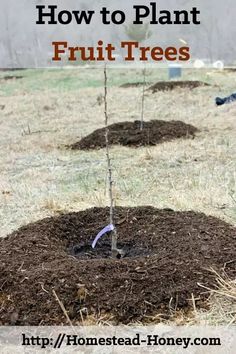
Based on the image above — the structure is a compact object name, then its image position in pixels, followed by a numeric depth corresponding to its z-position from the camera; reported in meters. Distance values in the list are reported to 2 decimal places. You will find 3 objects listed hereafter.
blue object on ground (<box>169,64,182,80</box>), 17.75
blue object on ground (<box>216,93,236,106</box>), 10.33
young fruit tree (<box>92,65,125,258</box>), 2.99
